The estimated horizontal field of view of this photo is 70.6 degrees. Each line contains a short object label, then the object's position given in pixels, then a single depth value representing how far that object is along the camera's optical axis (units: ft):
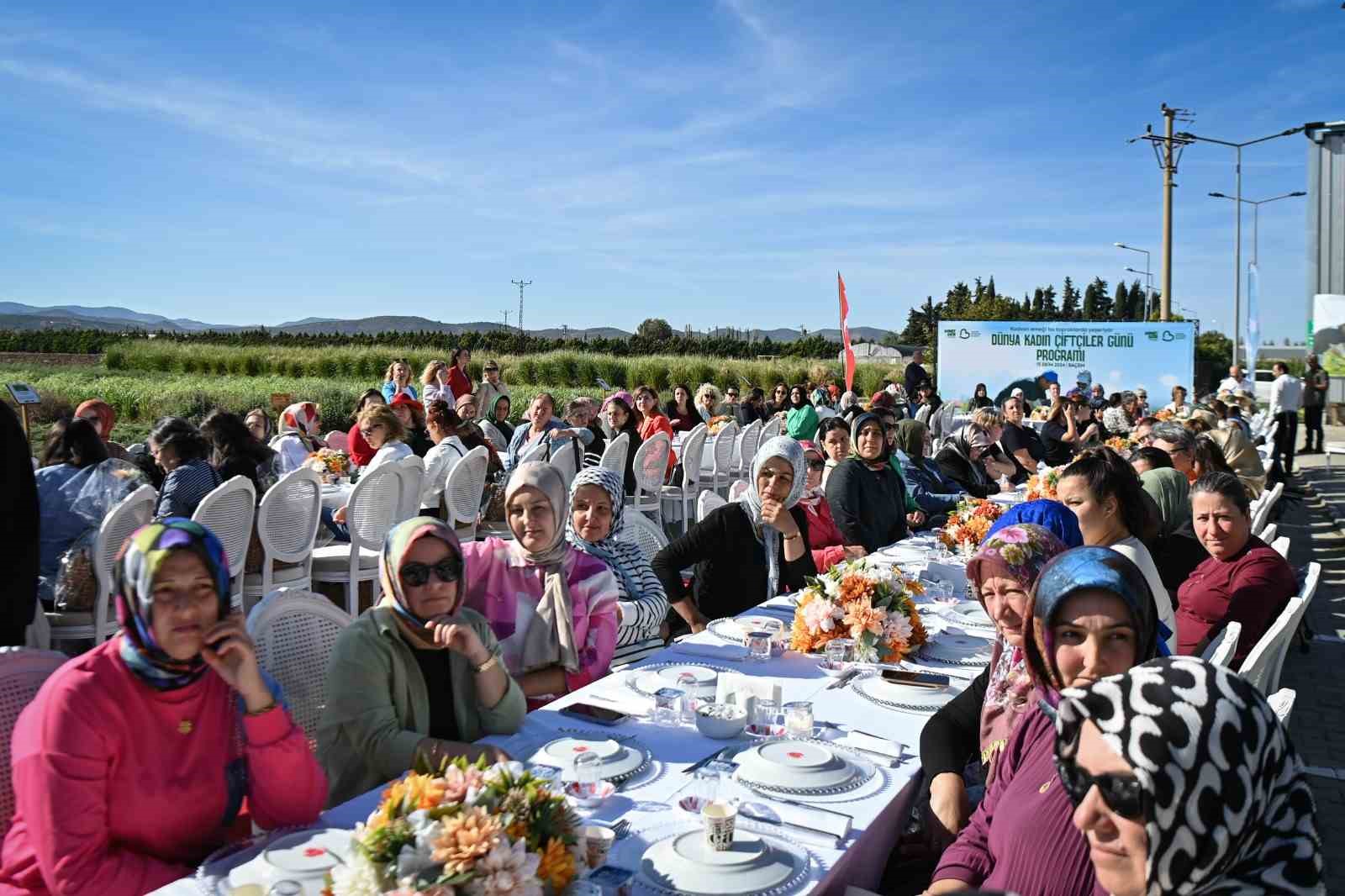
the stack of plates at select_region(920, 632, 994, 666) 11.57
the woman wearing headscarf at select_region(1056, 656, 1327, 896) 4.36
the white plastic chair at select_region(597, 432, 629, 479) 31.55
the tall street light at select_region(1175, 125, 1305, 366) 96.06
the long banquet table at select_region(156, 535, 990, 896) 6.81
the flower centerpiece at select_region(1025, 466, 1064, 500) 20.08
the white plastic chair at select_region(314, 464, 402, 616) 21.15
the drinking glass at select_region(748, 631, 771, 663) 11.42
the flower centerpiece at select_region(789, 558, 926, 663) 11.21
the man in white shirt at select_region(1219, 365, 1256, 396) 69.82
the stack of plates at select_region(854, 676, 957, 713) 9.73
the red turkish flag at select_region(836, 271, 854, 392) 56.29
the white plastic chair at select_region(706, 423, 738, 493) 37.06
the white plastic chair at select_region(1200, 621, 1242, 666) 10.15
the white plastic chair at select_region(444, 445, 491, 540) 24.98
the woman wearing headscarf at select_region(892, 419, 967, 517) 25.39
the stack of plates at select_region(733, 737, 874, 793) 7.64
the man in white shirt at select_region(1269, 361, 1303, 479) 50.80
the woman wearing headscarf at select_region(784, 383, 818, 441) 35.96
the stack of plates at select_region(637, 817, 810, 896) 6.08
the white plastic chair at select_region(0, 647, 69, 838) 7.56
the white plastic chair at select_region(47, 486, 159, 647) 15.83
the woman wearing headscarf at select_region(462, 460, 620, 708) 11.48
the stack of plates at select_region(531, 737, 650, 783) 7.76
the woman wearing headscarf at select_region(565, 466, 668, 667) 13.21
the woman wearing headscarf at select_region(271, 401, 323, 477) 28.60
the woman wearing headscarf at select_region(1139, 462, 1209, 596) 16.93
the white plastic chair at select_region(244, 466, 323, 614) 19.21
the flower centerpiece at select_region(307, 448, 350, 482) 27.63
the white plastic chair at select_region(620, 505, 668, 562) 17.19
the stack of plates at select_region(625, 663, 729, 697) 10.07
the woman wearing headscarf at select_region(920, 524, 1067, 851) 8.60
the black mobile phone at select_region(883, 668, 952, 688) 10.26
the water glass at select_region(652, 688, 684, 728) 9.25
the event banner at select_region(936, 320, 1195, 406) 69.26
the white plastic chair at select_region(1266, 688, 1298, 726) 7.96
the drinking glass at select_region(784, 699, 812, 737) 8.80
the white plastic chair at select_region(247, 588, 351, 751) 9.39
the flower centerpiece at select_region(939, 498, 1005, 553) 17.70
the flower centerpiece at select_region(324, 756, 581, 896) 5.11
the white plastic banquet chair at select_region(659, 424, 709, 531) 34.96
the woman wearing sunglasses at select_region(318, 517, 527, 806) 8.42
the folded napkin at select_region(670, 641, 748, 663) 11.51
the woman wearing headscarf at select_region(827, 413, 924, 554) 20.35
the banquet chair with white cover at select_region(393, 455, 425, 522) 22.12
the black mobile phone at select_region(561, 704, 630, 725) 9.13
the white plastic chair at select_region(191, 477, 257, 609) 17.54
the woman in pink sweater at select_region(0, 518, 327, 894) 6.66
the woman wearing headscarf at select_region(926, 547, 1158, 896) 6.68
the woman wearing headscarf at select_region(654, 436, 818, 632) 15.56
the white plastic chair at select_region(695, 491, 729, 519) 18.49
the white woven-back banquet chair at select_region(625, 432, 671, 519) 32.04
